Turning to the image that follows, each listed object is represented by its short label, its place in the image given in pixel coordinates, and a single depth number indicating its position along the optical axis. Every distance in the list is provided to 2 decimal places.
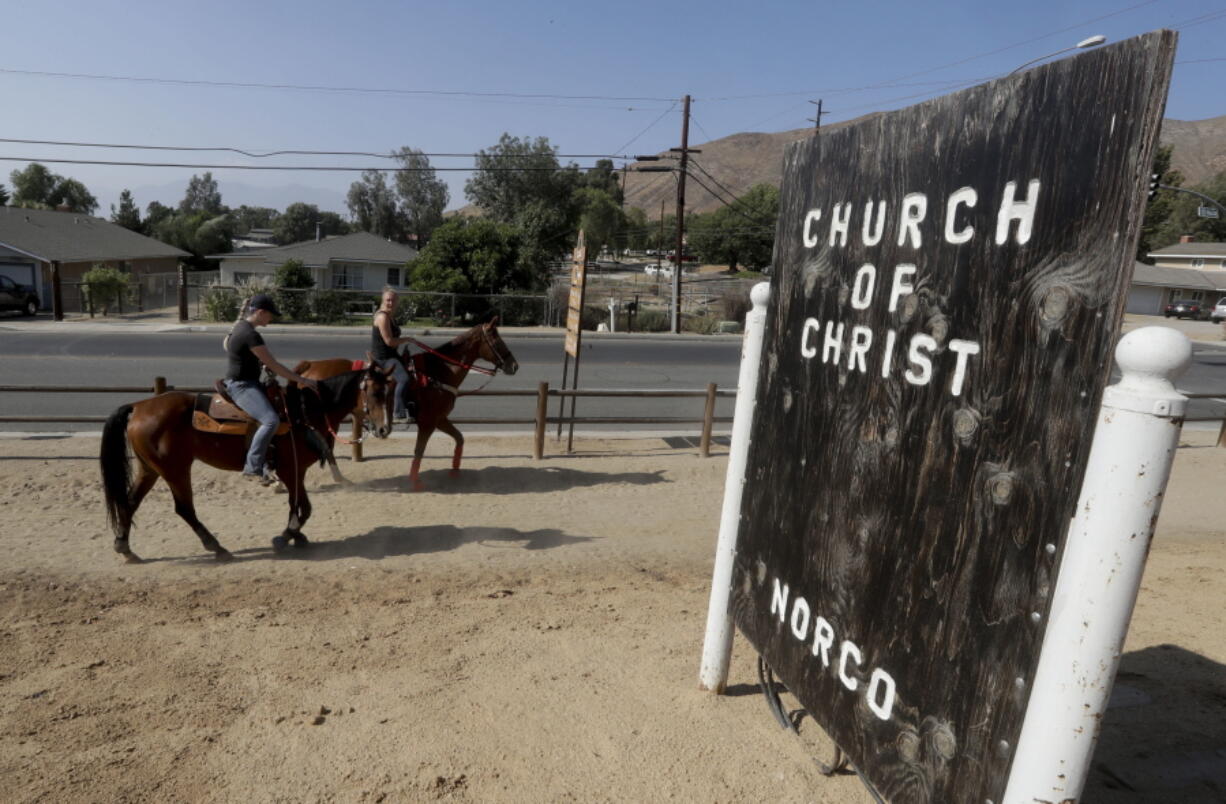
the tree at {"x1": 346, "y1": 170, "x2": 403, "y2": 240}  82.94
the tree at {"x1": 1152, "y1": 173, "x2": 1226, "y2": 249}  85.12
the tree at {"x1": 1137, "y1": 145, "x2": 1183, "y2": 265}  75.75
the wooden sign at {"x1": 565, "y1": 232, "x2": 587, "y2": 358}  10.31
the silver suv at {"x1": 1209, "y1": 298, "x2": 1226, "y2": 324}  46.71
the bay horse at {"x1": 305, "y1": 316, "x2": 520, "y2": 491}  9.16
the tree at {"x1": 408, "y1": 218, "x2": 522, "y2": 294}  33.47
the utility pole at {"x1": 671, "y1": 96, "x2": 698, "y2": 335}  33.50
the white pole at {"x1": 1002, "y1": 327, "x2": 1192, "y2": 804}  1.83
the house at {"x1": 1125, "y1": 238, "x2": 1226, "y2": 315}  56.59
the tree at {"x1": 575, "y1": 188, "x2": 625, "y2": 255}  75.06
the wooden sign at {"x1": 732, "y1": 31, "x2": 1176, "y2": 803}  1.96
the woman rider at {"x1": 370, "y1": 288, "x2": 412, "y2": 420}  8.94
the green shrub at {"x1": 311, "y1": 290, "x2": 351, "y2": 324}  31.17
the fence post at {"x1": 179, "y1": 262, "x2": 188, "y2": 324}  28.97
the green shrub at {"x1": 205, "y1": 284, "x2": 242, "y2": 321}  29.97
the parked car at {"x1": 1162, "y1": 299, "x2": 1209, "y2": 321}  51.69
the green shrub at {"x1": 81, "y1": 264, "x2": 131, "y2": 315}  30.17
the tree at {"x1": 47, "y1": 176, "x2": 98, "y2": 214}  71.38
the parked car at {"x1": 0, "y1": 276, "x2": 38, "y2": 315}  28.41
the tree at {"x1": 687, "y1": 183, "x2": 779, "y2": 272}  86.37
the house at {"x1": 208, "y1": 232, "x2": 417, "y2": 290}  41.59
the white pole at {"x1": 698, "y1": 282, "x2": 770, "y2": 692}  3.73
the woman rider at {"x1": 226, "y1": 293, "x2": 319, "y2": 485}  6.60
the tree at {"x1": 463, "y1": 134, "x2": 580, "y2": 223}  59.94
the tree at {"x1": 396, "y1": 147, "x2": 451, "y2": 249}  82.25
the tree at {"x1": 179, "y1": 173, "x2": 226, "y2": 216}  109.00
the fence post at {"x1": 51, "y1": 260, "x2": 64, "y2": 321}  28.16
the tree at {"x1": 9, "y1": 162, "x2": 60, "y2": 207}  69.19
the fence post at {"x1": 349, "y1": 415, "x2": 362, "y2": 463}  9.74
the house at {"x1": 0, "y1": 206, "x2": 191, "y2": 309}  32.00
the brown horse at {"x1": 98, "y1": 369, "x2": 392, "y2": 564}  6.34
